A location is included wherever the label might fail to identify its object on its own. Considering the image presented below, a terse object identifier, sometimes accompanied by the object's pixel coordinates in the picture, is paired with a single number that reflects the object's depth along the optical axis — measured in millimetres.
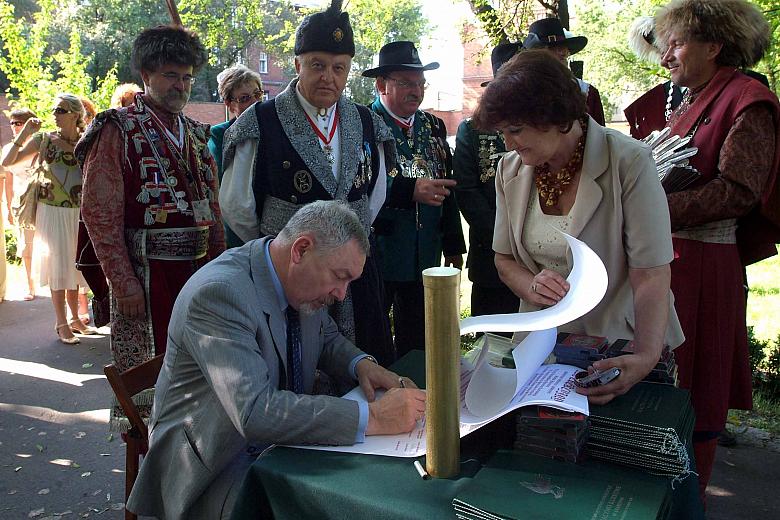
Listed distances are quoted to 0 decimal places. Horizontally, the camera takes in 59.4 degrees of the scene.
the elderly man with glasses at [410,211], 3439
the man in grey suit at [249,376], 1532
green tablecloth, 1237
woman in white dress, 5461
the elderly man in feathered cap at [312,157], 2719
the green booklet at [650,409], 1408
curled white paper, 1300
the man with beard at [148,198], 2922
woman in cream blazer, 1836
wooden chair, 2000
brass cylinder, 1191
